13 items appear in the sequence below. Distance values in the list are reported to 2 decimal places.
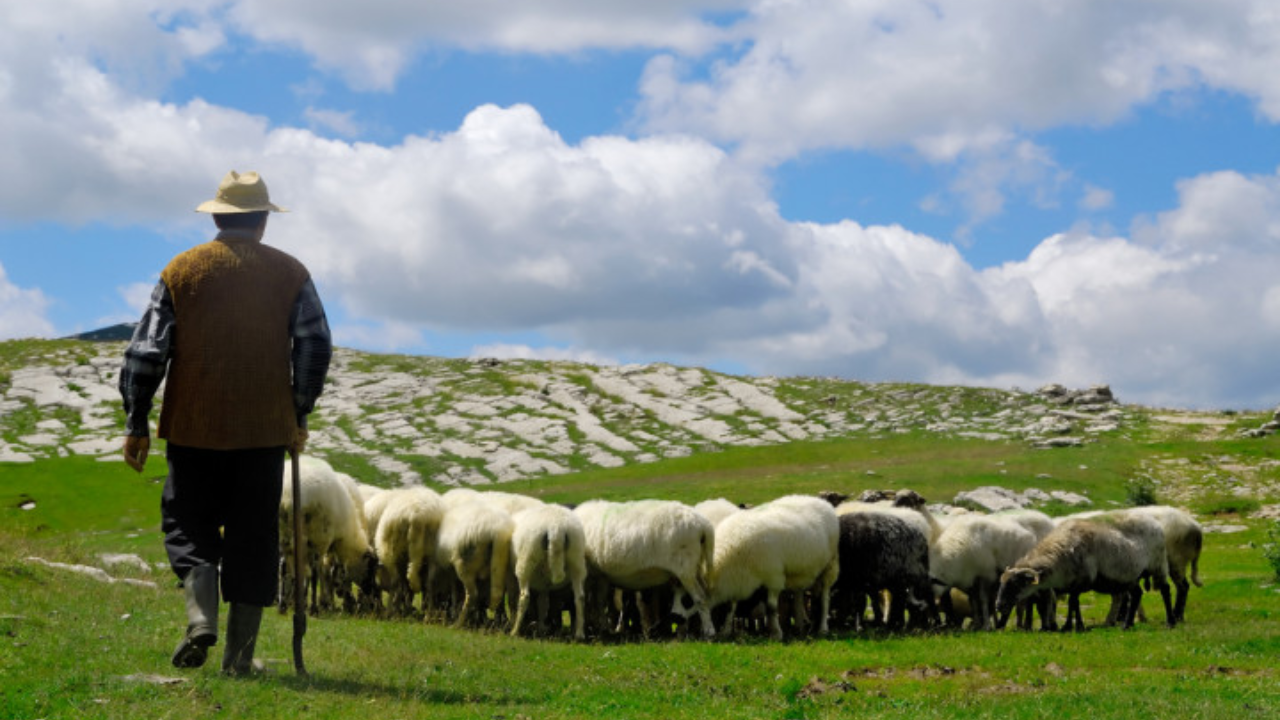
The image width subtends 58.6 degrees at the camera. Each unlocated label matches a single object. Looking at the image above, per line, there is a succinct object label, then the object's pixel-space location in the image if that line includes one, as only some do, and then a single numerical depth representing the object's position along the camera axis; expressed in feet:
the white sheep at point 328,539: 65.87
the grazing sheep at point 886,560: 70.23
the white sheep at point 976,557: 72.59
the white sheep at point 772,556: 65.67
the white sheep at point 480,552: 65.16
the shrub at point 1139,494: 156.66
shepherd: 31.65
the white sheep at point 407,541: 69.00
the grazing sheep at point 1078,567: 67.92
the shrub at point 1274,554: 86.43
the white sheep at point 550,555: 62.59
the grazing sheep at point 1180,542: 75.41
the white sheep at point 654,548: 63.67
